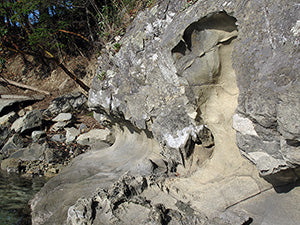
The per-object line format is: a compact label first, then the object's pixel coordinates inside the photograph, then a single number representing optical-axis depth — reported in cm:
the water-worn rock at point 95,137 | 617
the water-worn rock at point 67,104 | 889
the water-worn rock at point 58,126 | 823
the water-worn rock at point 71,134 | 743
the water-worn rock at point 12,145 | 746
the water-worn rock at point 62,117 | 842
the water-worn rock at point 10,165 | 616
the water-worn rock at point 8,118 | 885
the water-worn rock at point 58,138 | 761
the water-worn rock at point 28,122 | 823
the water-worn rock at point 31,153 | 673
